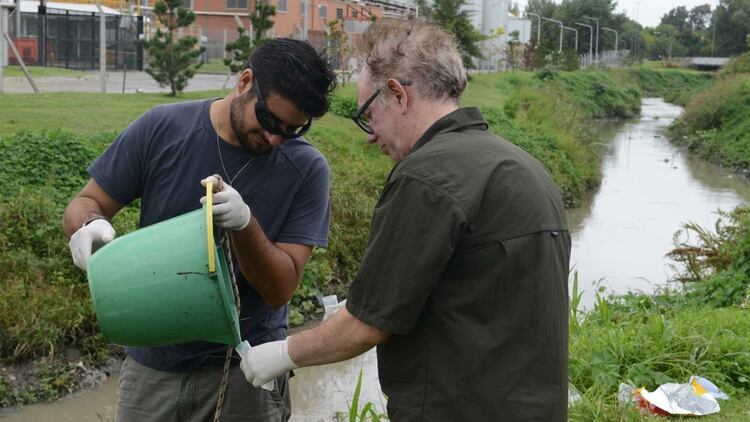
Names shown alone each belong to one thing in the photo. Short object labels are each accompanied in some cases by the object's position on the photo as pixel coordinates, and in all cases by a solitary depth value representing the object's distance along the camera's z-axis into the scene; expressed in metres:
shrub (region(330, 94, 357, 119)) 14.86
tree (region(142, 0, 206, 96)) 15.36
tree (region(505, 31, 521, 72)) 41.81
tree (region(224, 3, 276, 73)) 16.72
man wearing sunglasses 2.70
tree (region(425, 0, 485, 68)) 26.39
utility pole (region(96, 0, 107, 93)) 15.19
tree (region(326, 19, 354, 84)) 19.83
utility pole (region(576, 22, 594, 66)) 62.12
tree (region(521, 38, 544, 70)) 45.25
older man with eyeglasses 2.04
